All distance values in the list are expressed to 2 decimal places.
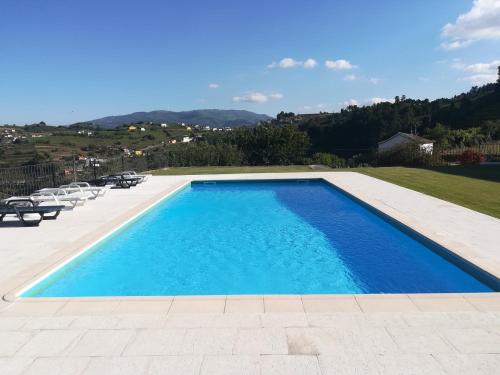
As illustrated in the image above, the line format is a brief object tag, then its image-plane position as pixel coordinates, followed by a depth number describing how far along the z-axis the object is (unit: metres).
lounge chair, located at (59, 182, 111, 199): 9.88
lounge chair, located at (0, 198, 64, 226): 7.15
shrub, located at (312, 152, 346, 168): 23.48
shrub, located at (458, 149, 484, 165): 17.34
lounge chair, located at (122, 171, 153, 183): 13.70
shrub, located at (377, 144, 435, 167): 17.41
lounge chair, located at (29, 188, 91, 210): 8.70
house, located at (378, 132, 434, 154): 17.56
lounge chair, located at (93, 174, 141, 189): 12.48
